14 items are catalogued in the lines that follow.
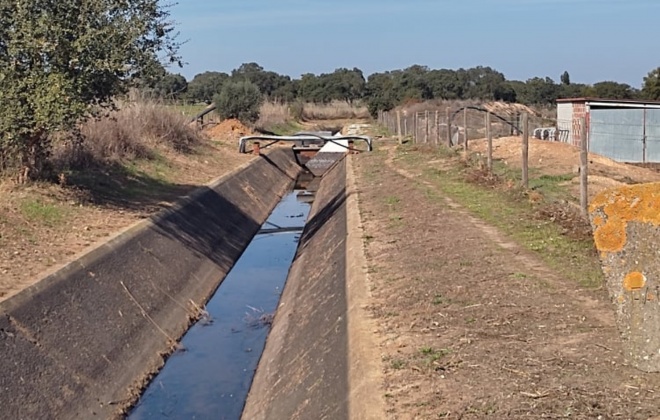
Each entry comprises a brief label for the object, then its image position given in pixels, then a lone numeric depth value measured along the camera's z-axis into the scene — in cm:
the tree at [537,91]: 9888
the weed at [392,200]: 1950
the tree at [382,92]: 8494
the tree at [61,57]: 1491
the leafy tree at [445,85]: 10888
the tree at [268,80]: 13200
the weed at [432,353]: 774
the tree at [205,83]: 9011
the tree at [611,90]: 7678
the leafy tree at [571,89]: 9109
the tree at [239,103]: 5569
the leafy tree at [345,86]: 12125
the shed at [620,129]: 3231
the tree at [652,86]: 6481
